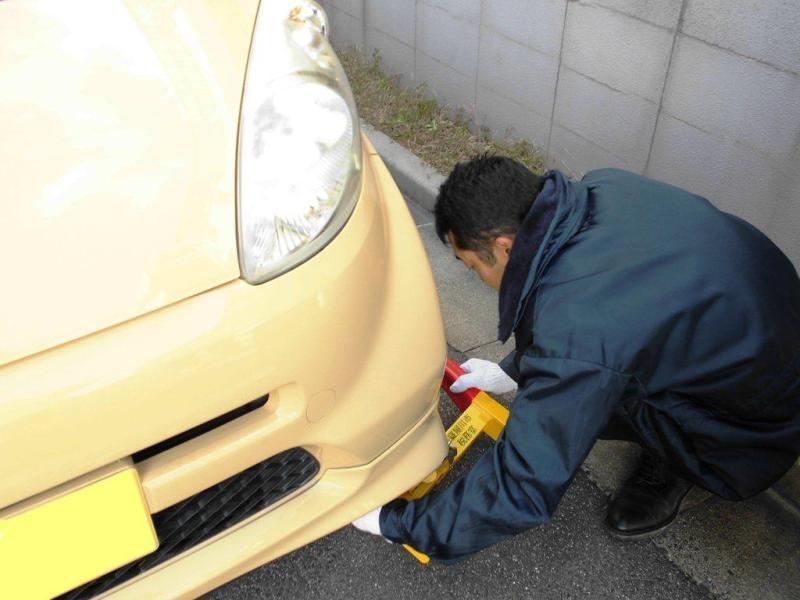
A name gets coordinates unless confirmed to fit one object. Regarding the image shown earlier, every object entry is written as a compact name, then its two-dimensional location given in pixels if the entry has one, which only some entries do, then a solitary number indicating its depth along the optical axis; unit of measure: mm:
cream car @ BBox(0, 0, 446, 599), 1079
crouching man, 1331
